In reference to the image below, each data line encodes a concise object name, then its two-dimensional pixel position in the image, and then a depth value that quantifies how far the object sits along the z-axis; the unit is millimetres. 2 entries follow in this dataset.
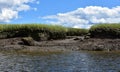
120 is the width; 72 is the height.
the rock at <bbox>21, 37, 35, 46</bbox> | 15656
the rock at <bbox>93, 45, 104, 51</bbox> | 14814
